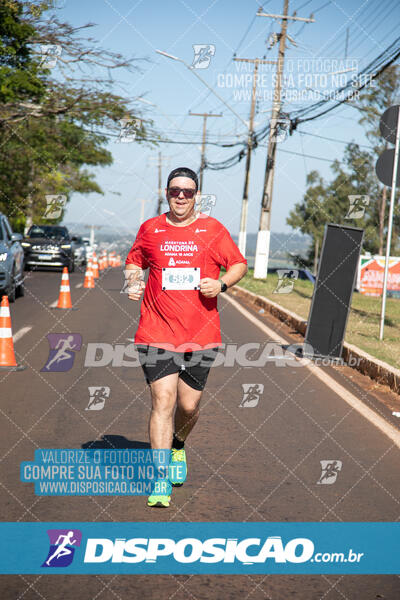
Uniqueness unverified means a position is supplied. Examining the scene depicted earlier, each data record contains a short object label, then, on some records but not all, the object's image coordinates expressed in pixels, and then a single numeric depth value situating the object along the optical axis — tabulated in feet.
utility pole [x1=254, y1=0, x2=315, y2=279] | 91.45
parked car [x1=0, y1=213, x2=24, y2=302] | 54.75
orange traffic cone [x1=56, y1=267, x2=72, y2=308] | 54.75
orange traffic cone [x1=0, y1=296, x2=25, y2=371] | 31.19
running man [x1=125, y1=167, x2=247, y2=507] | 16.35
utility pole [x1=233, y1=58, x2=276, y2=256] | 121.08
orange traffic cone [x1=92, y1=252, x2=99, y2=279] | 96.59
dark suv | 101.76
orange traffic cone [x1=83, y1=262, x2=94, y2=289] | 76.99
